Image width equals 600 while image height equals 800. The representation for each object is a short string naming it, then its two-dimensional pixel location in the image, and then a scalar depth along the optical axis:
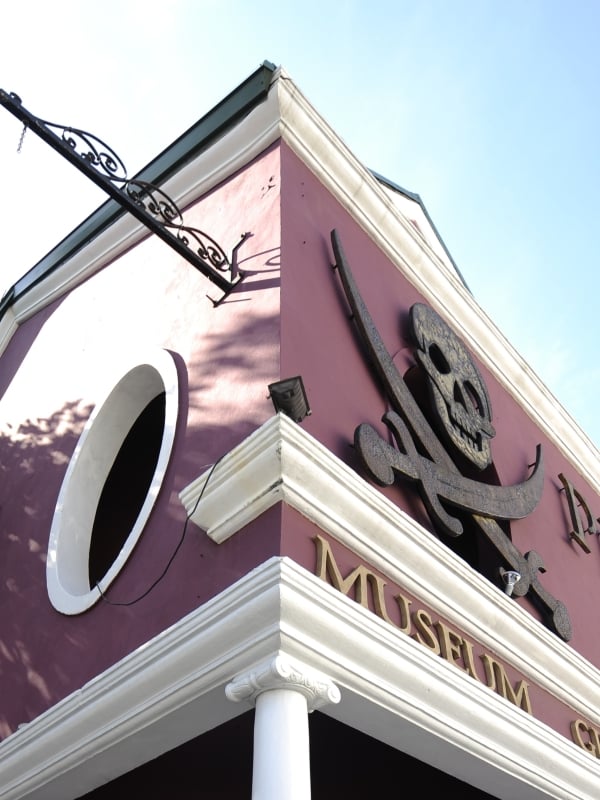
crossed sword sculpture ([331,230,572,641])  5.48
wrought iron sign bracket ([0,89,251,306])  5.27
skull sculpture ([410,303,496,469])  6.93
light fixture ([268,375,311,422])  4.53
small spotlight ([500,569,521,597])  6.50
